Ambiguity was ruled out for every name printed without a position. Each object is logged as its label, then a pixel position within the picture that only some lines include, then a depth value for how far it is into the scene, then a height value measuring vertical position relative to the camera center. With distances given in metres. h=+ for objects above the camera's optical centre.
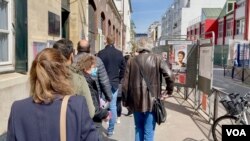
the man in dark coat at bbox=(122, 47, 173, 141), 4.12 -0.40
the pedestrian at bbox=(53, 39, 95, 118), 2.82 -0.30
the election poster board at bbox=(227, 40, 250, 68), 25.05 +0.09
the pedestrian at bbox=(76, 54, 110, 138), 3.57 -0.27
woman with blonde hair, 1.84 -0.34
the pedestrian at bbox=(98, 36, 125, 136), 6.22 -0.15
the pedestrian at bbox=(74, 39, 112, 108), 4.11 -0.28
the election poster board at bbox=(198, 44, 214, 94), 7.17 -0.35
